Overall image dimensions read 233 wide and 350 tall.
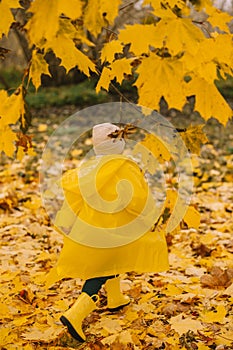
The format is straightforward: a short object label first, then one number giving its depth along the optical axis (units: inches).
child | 105.4
